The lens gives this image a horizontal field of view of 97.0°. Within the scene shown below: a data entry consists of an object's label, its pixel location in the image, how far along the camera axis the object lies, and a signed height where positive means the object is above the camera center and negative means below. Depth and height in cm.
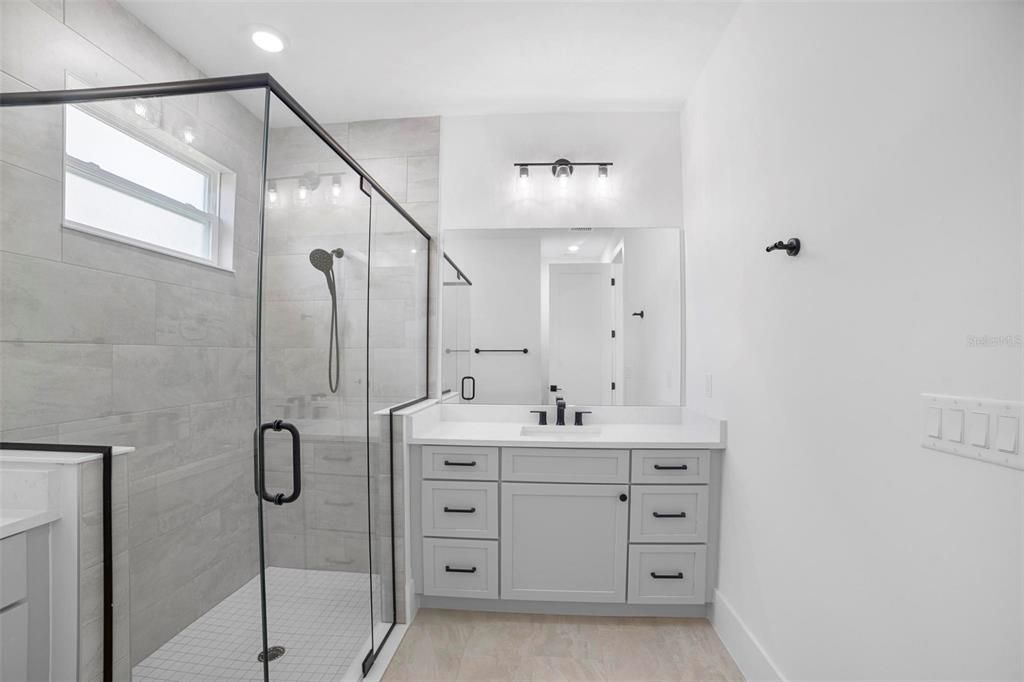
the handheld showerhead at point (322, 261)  146 +26
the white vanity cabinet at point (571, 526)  214 -88
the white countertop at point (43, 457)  116 -32
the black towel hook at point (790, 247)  143 +31
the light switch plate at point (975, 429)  77 -15
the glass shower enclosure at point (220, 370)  128 -11
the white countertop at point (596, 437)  213 -48
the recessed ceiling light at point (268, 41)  200 +134
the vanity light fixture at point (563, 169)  263 +101
